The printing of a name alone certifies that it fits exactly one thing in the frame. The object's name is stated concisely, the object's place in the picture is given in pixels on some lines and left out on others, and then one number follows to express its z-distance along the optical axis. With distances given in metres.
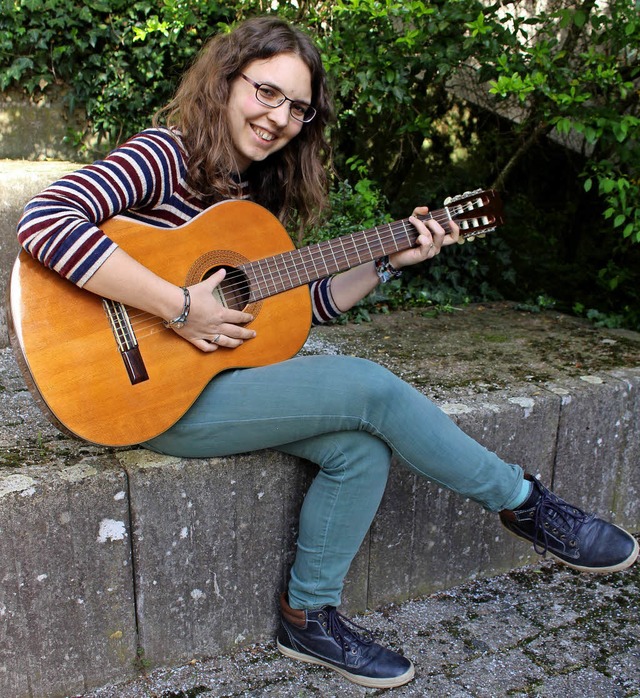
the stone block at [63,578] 1.68
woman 1.72
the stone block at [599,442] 2.45
